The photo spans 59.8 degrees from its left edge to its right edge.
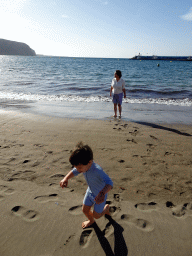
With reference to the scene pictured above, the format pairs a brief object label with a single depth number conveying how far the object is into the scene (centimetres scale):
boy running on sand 179
